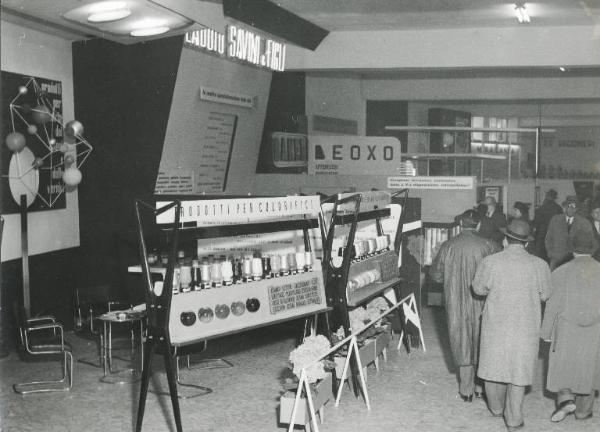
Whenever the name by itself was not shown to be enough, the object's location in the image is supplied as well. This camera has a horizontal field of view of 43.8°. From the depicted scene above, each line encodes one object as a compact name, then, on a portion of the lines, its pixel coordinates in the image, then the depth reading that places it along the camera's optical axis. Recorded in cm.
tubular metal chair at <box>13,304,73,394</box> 664
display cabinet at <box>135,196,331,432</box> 512
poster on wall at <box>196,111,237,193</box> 1001
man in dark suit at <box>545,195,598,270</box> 1087
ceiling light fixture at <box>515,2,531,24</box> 909
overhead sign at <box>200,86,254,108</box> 952
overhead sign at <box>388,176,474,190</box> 980
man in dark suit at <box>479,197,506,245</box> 1076
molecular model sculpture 806
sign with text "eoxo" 1062
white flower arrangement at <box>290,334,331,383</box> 541
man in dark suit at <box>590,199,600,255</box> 1067
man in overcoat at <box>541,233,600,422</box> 584
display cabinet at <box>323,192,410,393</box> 659
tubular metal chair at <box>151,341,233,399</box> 653
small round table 694
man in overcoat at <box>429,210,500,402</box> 662
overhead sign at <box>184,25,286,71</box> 899
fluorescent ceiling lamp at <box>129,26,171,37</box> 760
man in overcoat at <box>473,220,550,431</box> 578
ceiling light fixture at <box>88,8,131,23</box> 704
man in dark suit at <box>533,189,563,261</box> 1191
